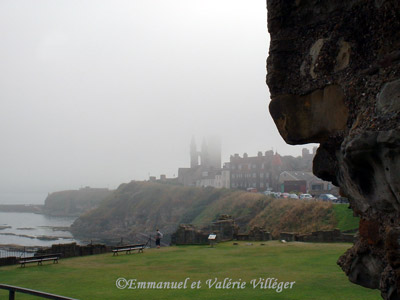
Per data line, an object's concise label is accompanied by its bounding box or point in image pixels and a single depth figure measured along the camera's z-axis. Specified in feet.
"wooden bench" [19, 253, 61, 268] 55.65
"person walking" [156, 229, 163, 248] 76.00
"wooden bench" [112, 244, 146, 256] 66.60
